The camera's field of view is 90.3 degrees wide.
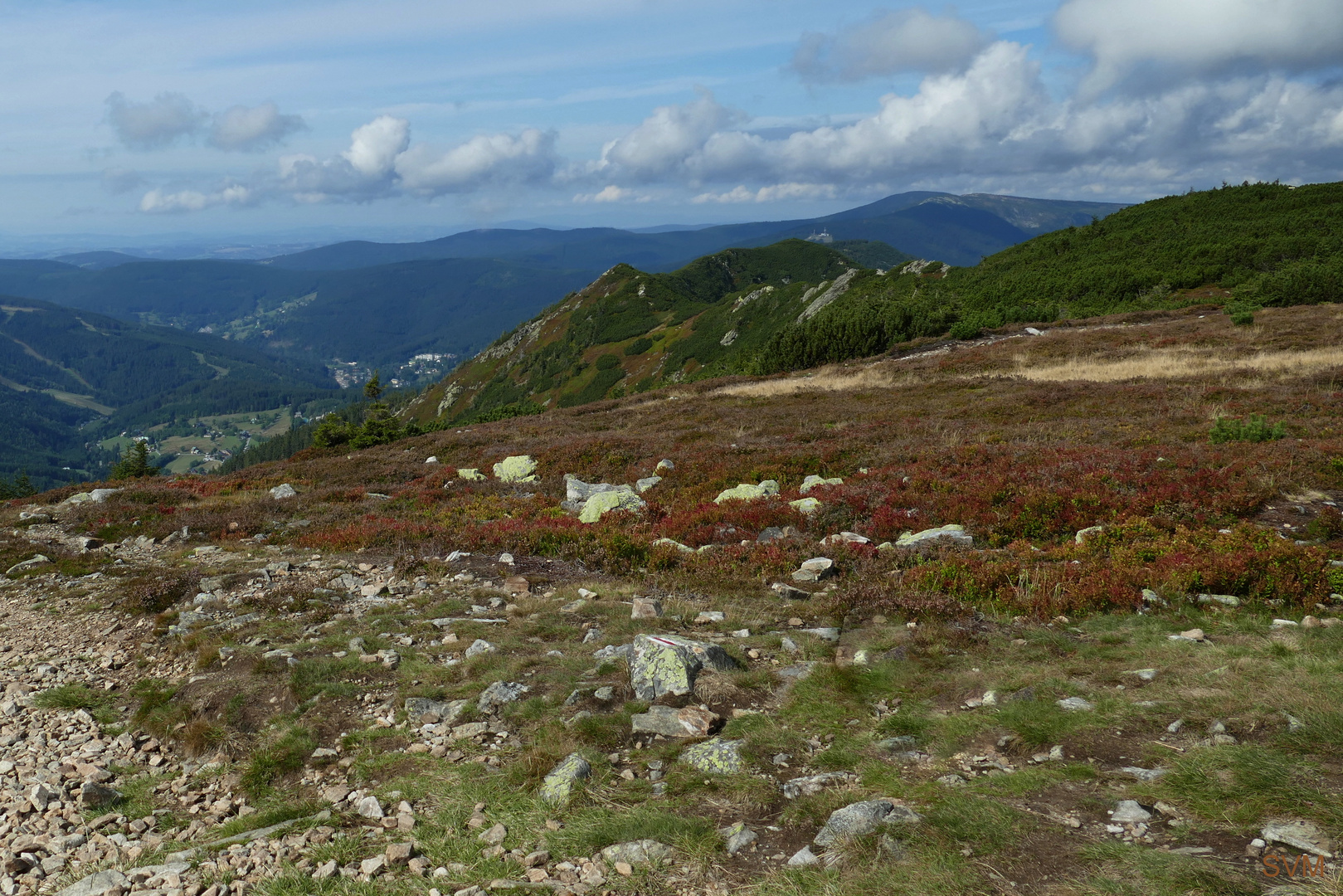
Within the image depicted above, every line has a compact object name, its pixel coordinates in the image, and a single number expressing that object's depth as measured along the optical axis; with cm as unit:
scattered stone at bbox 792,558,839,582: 1210
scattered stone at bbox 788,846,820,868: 511
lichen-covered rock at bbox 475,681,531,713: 834
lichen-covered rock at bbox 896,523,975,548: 1280
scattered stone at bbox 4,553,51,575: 1582
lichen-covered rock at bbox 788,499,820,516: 1523
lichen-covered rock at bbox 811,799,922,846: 527
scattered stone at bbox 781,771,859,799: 609
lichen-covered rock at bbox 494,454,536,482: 2409
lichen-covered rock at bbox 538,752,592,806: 643
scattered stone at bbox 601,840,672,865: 543
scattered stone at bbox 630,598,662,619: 1085
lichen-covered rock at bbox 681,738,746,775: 660
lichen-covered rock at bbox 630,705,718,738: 736
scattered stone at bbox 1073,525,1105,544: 1185
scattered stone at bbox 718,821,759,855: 543
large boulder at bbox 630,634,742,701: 816
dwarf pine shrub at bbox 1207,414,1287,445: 1630
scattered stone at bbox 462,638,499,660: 993
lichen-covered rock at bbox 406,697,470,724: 827
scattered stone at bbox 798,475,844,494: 1738
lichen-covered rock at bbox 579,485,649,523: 1721
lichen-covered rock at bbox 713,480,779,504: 1733
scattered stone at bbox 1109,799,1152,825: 488
